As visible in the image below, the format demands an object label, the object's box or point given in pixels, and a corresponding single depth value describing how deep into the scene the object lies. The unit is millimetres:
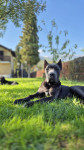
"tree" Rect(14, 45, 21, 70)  46656
